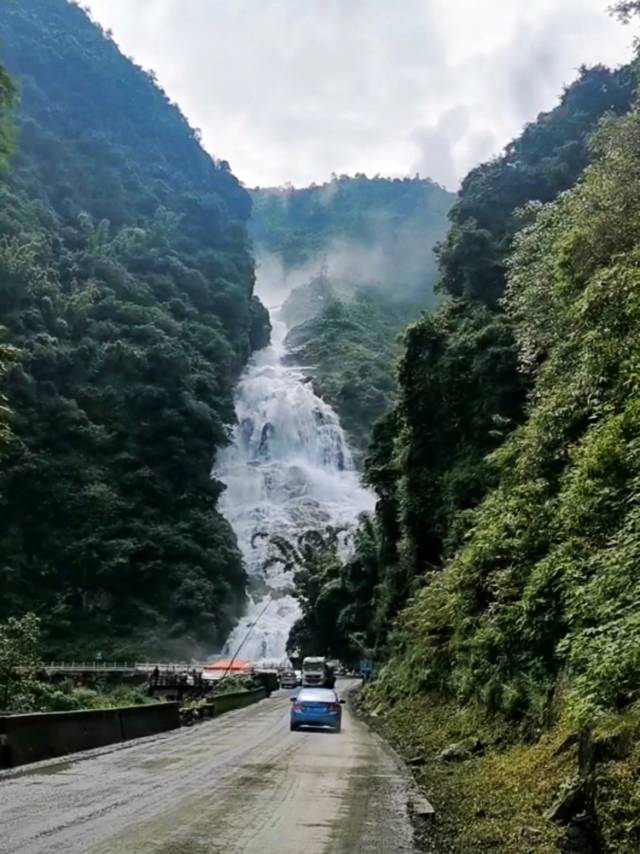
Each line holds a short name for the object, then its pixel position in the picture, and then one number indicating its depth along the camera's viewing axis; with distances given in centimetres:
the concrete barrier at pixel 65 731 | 1277
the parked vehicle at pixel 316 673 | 4338
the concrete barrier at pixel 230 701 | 2869
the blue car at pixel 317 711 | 2216
